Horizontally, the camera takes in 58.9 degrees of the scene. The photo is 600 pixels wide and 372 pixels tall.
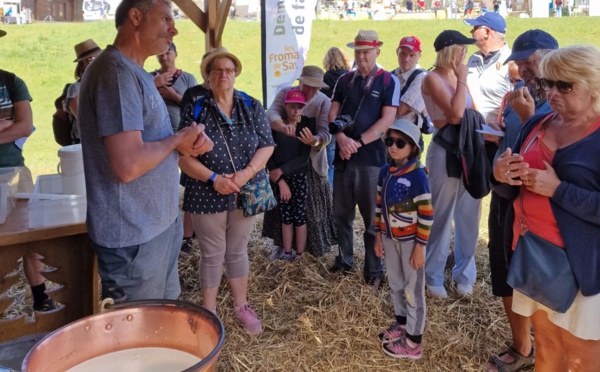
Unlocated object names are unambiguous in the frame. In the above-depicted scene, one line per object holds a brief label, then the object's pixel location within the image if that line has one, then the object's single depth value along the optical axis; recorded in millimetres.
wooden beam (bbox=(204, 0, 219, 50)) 5652
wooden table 2313
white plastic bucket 2607
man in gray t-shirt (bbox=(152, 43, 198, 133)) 4180
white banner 5852
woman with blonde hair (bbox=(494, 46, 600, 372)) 1970
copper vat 1511
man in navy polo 3744
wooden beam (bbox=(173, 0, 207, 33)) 5414
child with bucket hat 2926
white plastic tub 2322
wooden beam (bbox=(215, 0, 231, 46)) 5457
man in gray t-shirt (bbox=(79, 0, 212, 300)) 1982
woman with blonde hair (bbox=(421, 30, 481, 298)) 3375
